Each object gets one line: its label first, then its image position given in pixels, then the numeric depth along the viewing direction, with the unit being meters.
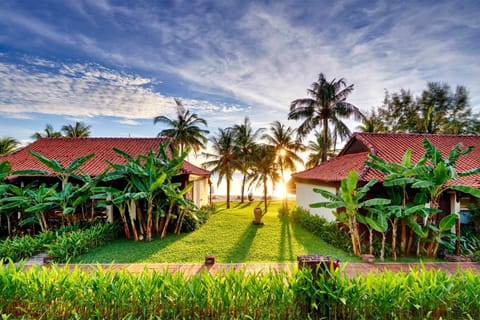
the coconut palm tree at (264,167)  19.41
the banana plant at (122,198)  9.09
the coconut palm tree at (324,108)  18.14
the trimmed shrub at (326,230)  8.87
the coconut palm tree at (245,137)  21.02
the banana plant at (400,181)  7.18
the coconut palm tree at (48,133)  28.03
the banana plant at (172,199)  9.70
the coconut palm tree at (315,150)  25.49
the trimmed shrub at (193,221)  11.61
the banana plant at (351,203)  7.26
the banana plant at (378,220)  7.04
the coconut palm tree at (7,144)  22.80
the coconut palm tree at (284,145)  21.11
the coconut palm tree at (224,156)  20.55
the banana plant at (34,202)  9.17
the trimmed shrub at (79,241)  7.42
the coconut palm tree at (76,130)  28.42
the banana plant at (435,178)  6.85
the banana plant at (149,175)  9.42
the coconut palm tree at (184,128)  22.31
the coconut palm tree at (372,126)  20.61
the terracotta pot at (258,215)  13.21
